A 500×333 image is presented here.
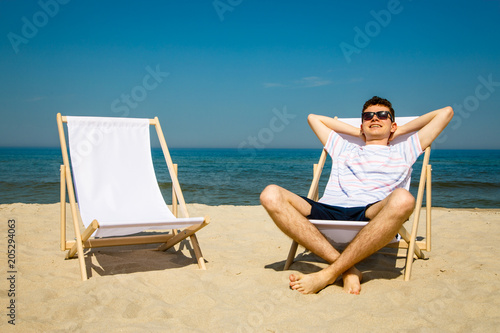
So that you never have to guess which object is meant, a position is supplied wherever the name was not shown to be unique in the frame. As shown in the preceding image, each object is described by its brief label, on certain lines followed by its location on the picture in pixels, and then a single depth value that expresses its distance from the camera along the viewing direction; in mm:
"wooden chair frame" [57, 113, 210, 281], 2648
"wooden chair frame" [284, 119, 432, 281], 2524
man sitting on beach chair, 2215
